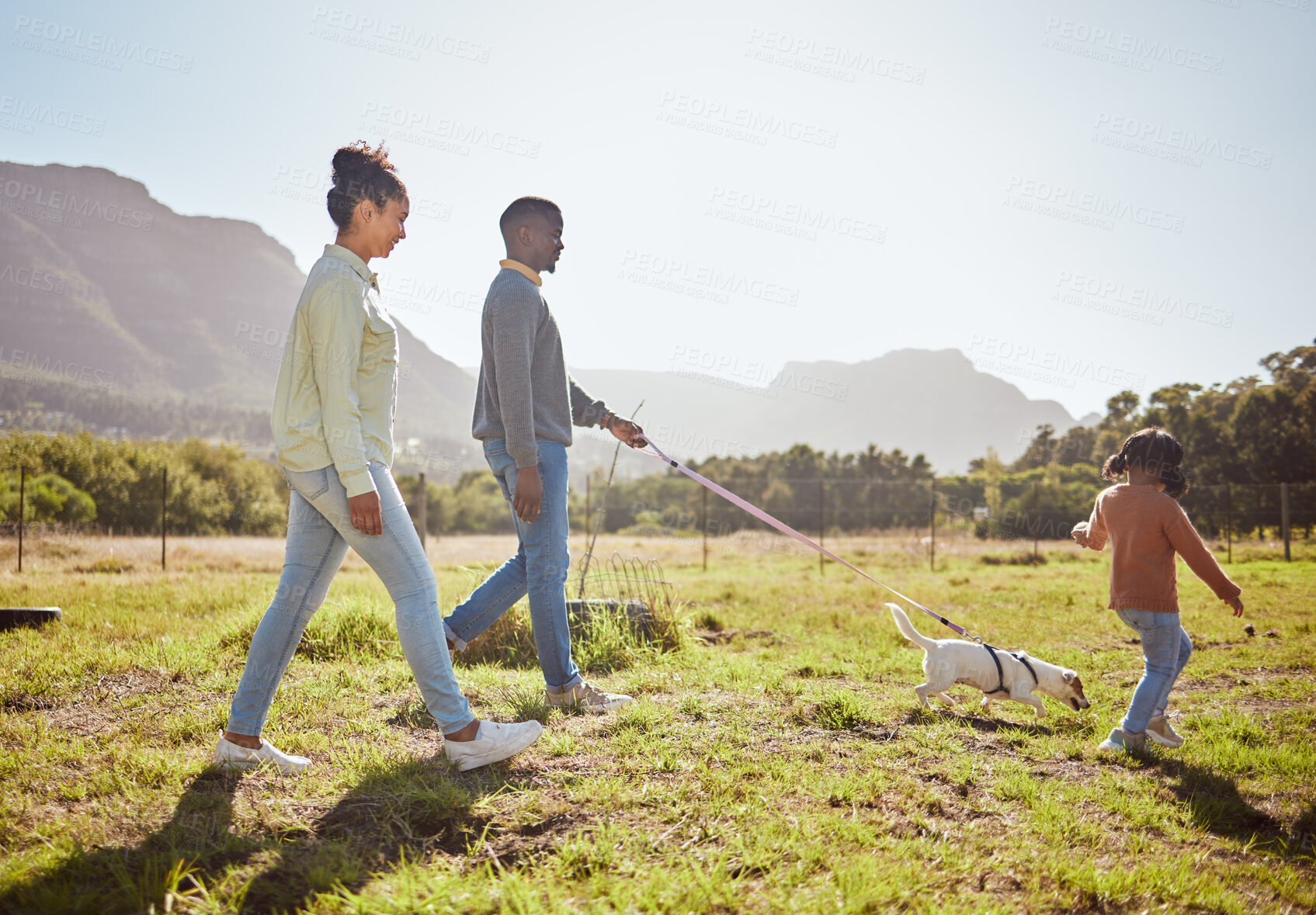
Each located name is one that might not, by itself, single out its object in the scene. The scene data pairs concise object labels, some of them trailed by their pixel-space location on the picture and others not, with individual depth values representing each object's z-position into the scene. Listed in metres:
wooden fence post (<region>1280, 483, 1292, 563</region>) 15.82
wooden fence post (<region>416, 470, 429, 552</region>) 13.67
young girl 3.09
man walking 2.91
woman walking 2.22
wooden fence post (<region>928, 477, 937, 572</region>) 14.88
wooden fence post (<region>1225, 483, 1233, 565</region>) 15.97
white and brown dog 3.61
